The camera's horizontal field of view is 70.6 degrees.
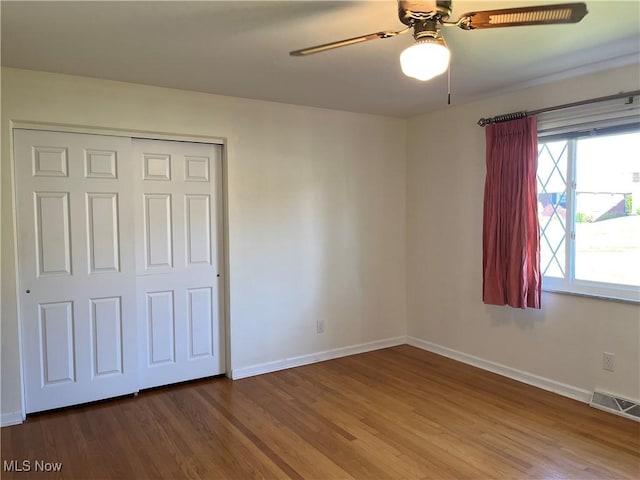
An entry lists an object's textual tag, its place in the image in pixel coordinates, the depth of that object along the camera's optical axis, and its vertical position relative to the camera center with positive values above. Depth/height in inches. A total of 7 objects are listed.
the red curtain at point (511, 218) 137.6 +1.5
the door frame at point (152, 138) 120.3 +13.8
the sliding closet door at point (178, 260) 141.3 -10.7
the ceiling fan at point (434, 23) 69.4 +32.2
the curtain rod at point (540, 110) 117.6 +33.6
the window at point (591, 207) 123.6 +4.4
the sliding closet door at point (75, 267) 123.9 -10.8
